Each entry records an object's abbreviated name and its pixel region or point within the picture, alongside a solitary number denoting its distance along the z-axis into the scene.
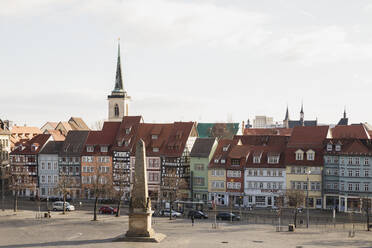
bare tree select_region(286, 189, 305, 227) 71.06
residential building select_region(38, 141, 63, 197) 100.44
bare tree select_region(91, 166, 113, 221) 73.00
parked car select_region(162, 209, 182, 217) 74.31
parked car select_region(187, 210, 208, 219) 72.81
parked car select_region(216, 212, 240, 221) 70.50
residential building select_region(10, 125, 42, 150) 128.85
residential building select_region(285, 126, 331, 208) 82.06
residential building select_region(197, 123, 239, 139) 116.12
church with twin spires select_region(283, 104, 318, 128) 196.60
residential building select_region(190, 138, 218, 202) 89.62
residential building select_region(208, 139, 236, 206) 87.94
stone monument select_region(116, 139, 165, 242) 47.94
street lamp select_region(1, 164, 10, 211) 100.74
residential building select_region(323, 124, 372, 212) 79.19
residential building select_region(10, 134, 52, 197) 101.38
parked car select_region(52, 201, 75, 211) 80.47
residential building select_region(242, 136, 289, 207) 84.40
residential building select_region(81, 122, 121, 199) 97.50
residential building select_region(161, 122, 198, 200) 90.48
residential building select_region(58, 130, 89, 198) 98.81
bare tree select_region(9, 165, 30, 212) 81.75
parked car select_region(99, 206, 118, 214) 77.25
